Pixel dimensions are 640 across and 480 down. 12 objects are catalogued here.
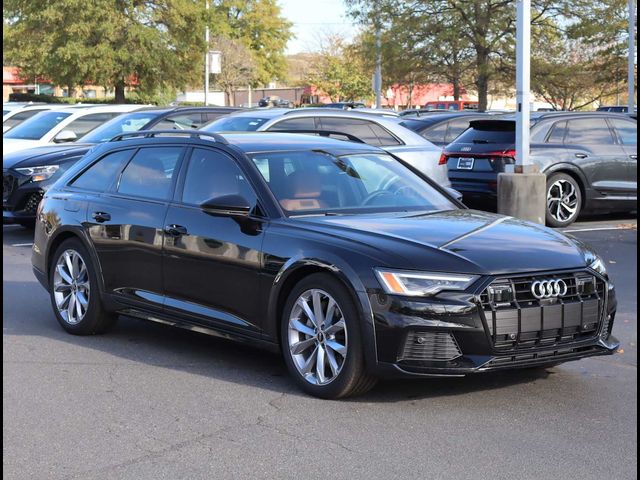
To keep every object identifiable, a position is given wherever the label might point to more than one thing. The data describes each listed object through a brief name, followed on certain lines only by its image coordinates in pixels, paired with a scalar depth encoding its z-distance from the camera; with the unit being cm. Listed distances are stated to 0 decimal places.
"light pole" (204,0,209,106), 5257
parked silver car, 1353
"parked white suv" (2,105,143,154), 1736
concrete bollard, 1329
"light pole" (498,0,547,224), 1288
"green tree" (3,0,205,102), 4753
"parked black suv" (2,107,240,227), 1374
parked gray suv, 1529
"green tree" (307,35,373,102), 6794
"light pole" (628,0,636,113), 3584
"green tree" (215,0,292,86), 8675
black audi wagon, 570
